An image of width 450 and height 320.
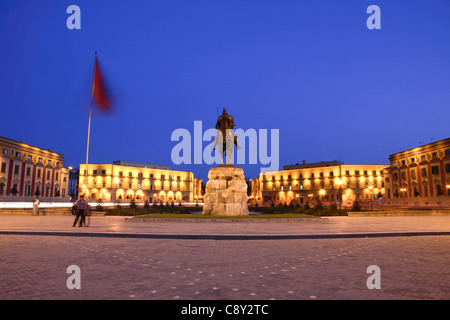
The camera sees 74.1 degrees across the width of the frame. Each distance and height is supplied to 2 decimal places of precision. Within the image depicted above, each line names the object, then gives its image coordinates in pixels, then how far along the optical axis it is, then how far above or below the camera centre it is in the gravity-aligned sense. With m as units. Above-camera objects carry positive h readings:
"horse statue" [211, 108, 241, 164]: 21.58 +4.32
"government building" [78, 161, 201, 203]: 93.50 +4.50
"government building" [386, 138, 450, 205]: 54.50 +4.99
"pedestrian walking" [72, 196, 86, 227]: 14.69 -0.58
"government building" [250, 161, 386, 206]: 92.31 +4.79
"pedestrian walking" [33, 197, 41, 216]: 24.45 -0.97
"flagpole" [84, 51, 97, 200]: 24.22 +8.77
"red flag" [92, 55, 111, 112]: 24.22 +8.51
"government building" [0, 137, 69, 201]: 57.81 +5.55
